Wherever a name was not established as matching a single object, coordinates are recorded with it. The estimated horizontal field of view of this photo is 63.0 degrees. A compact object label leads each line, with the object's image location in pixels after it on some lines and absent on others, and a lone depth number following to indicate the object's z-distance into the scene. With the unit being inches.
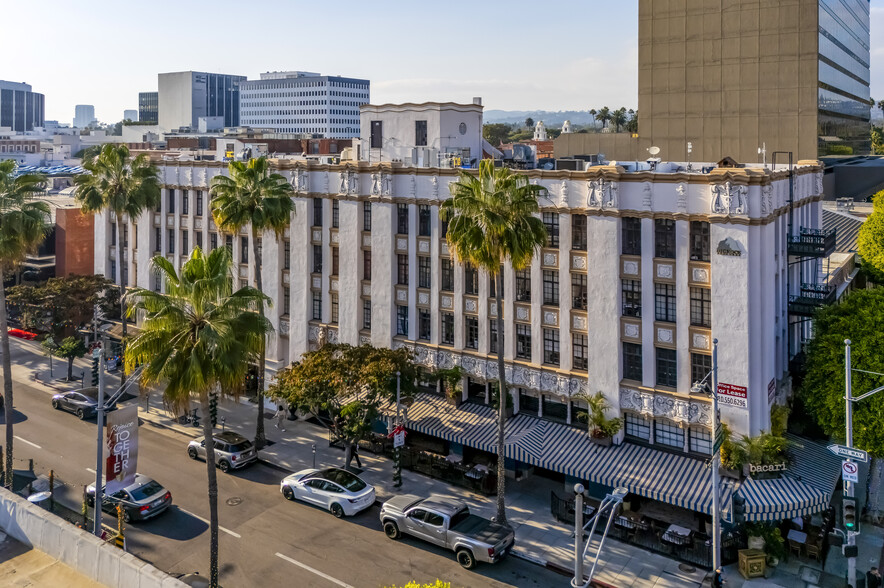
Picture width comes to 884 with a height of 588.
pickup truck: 1166.3
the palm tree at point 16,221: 1466.5
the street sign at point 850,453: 1052.5
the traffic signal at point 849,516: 1047.6
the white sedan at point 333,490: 1339.8
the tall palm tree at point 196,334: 950.4
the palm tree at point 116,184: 1882.4
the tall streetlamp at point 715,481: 1078.4
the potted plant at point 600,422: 1358.3
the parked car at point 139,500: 1307.8
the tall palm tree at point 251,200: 1595.7
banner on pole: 1074.1
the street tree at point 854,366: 1267.2
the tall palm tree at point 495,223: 1223.5
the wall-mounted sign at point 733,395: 1221.7
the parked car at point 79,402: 1839.3
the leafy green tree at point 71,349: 2079.2
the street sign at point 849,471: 1083.3
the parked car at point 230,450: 1540.4
